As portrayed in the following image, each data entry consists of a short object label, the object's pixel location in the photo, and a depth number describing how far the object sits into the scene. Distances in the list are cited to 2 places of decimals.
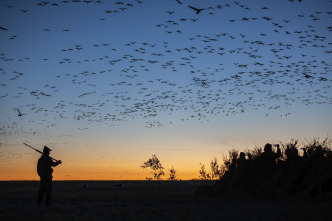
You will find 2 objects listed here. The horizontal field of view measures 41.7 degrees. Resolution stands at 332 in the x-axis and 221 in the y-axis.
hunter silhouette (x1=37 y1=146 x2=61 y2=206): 19.91
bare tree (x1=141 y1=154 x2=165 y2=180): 58.28
